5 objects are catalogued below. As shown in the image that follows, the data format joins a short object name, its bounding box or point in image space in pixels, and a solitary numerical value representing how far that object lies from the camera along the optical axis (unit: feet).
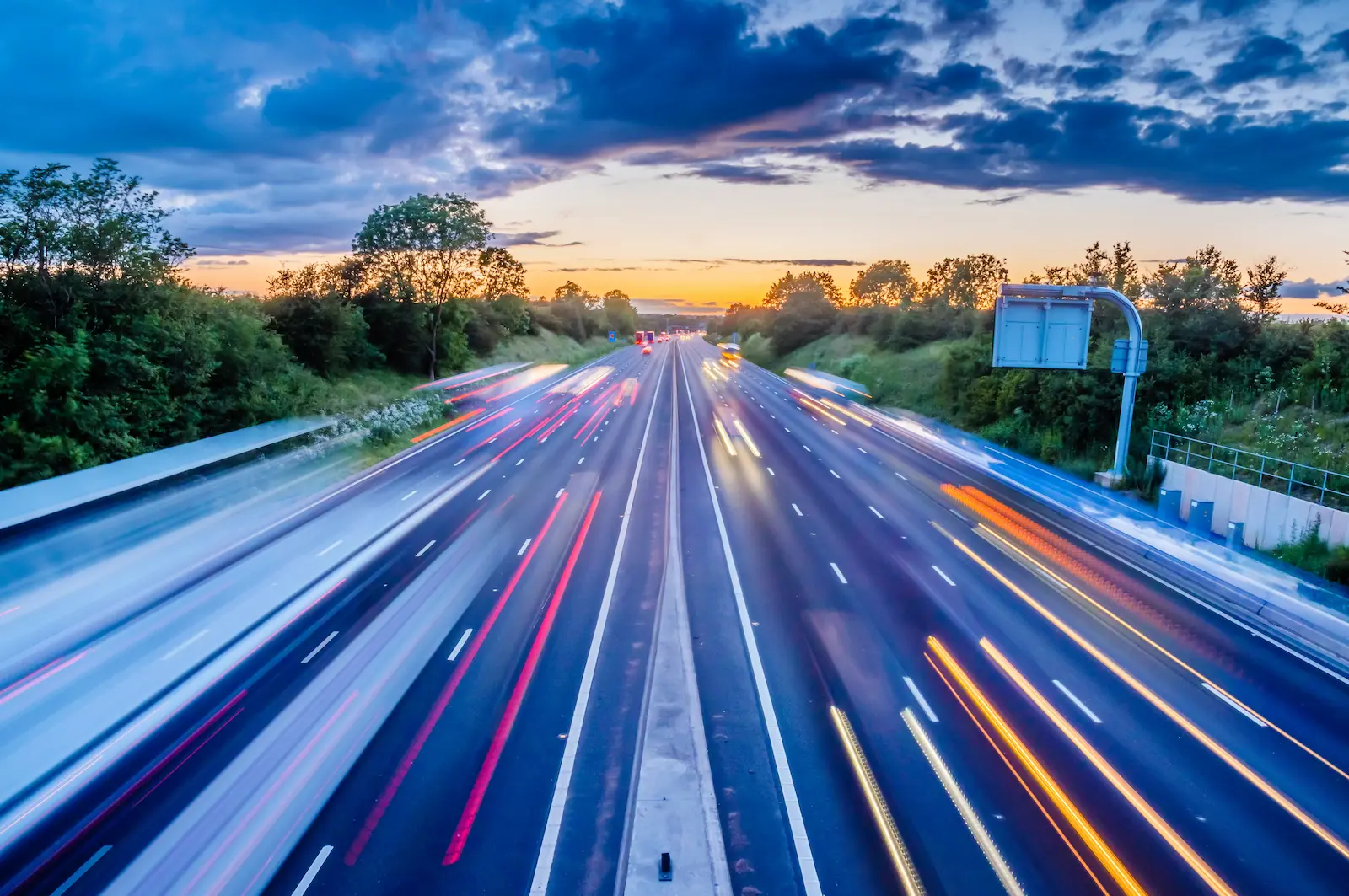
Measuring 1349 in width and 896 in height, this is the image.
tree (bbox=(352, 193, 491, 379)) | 187.11
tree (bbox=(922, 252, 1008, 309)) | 324.80
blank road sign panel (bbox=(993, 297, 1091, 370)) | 88.99
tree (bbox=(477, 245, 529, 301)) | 206.80
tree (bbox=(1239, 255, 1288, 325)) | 107.96
